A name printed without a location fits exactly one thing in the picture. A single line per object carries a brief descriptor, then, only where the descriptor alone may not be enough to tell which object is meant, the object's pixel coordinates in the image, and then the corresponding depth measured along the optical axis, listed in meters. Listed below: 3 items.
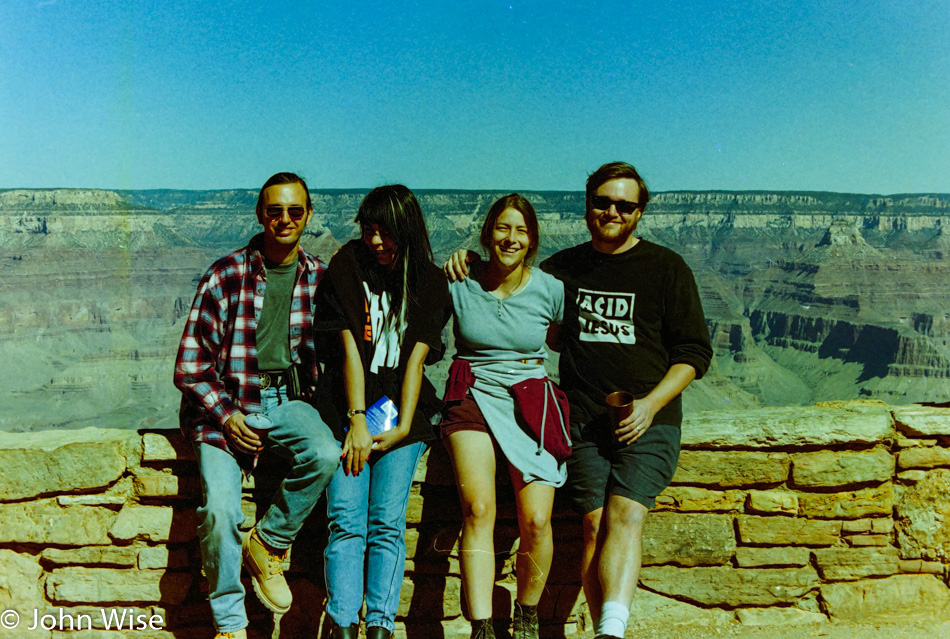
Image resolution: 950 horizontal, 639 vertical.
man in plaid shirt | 2.95
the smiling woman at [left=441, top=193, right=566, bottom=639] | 2.96
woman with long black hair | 2.93
